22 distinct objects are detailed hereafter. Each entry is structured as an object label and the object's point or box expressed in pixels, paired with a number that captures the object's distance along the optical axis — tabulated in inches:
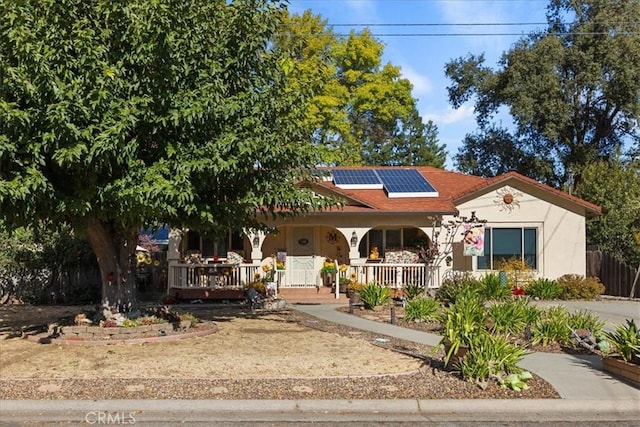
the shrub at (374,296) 634.8
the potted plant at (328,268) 770.8
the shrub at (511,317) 431.8
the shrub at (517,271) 800.9
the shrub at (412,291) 686.5
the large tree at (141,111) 345.1
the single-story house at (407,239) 755.4
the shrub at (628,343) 325.7
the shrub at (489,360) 306.7
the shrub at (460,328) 325.7
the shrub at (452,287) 681.3
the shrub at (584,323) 440.8
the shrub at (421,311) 537.7
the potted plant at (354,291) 673.0
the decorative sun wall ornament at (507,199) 831.1
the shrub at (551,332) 424.2
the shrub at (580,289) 777.6
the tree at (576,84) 1252.5
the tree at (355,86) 1330.6
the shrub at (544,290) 762.2
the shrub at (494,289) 713.6
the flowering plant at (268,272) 721.6
